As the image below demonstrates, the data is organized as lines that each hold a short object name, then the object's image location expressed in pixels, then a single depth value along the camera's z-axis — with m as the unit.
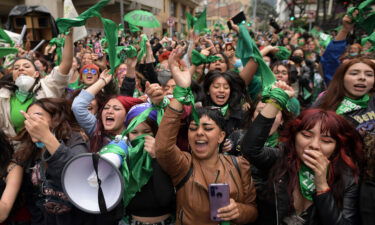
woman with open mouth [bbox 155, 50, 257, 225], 1.74
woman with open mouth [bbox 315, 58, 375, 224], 2.36
